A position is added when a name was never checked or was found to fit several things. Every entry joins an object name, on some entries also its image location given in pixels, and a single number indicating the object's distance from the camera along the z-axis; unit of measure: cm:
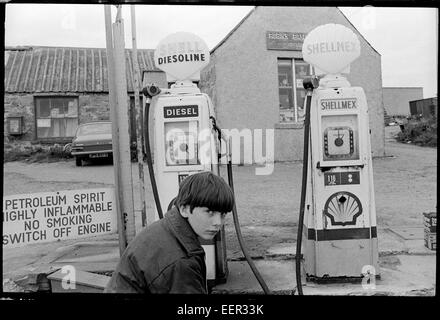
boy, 159
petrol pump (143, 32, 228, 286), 325
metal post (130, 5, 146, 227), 363
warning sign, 282
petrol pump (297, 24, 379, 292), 323
